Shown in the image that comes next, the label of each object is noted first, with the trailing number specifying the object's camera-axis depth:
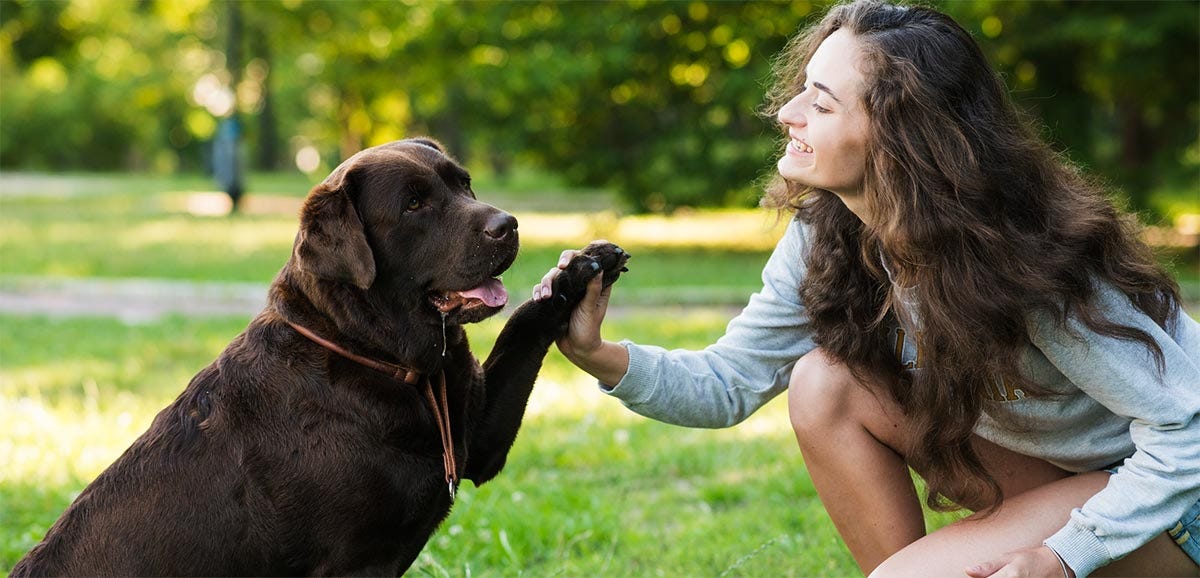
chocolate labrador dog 2.63
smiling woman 2.67
